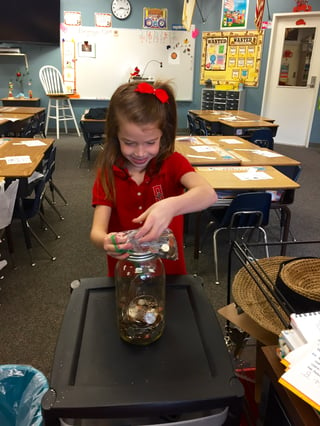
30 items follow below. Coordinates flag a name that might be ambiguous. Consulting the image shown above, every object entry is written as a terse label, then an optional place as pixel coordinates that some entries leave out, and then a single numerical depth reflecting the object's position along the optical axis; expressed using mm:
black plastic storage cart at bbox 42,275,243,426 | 542
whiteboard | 6750
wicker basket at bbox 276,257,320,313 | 683
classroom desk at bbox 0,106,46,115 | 4812
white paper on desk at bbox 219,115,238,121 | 4574
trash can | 1077
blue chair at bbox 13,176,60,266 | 2301
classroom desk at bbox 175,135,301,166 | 2643
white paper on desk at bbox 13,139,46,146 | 3112
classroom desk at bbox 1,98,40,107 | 6445
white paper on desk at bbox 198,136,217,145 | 3329
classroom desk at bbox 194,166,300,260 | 2107
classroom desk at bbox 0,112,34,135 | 3988
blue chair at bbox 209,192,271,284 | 2098
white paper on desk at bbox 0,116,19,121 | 4104
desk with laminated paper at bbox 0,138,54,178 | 2275
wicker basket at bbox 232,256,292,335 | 744
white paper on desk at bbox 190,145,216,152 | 2996
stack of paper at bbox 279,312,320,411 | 502
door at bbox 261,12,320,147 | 6250
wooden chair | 6835
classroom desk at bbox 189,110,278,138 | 4176
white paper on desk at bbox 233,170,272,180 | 2252
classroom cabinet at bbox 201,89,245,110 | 6789
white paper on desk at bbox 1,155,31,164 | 2494
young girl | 736
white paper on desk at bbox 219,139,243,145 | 3363
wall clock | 6633
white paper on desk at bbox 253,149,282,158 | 2896
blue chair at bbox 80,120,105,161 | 4750
